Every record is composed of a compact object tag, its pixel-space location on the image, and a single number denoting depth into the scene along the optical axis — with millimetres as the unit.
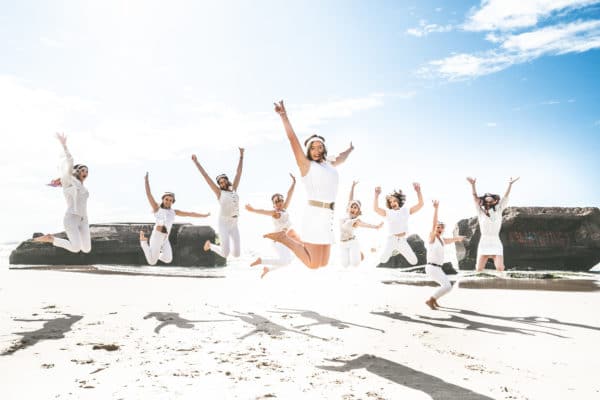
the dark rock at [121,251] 17547
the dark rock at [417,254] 16875
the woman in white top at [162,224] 9520
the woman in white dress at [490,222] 9711
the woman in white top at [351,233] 9914
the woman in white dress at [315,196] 5039
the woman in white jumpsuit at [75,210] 7883
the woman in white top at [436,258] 7738
